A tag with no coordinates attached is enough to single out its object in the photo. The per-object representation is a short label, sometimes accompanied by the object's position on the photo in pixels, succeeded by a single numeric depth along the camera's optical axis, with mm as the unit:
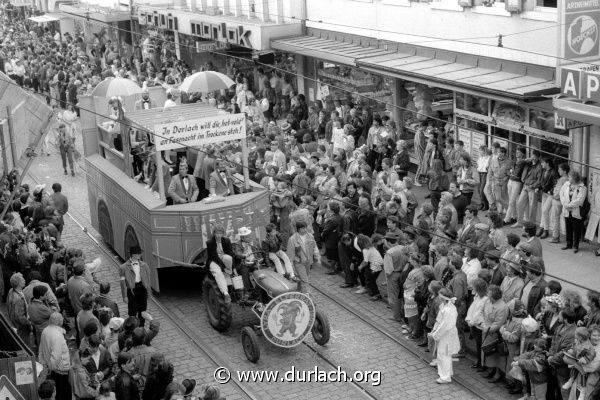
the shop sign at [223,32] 30953
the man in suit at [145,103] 21266
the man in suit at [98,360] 12367
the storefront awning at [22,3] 59769
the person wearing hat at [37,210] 18172
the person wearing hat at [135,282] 15133
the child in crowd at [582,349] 11539
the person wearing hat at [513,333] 12695
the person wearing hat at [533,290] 13258
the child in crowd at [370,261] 16109
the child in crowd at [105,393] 11469
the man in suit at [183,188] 16422
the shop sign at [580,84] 16562
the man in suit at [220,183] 16858
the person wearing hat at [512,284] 13492
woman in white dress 13312
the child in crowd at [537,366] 12164
